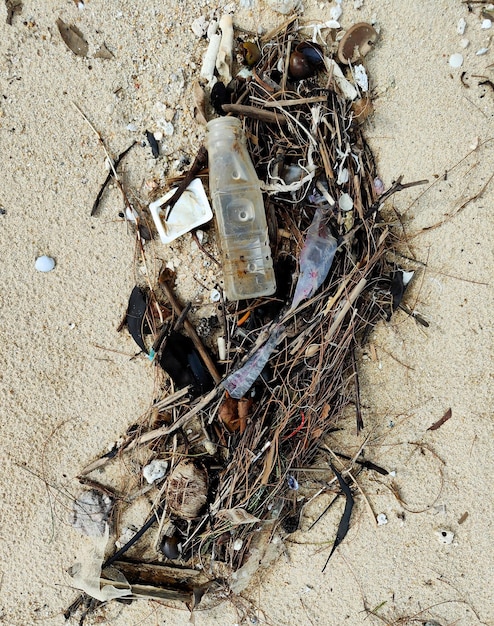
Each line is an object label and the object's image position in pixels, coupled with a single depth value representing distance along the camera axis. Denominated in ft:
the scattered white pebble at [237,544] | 2.02
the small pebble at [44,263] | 1.93
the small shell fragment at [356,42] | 1.87
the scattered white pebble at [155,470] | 2.01
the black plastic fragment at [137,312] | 1.96
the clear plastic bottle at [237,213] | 1.83
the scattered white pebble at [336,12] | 1.89
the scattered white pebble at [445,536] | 2.05
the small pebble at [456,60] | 1.90
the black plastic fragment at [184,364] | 1.96
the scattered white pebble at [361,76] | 1.90
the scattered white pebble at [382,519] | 2.06
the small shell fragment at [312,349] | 1.92
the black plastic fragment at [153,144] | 1.93
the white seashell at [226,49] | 1.88
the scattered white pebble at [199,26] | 1.90
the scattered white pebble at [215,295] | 1.97
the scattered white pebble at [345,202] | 1.93
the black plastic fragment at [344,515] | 2.02
